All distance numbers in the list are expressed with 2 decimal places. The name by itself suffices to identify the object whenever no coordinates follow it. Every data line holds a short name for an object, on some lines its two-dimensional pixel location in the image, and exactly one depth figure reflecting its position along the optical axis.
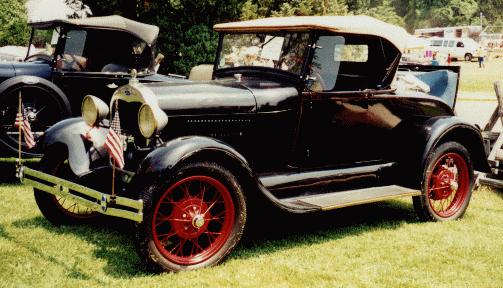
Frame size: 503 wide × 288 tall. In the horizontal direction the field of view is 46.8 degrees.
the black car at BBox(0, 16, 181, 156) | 7.21
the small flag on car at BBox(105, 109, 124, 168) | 4.10
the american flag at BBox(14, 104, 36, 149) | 5.25
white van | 43.06
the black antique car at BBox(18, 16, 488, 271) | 4.19
